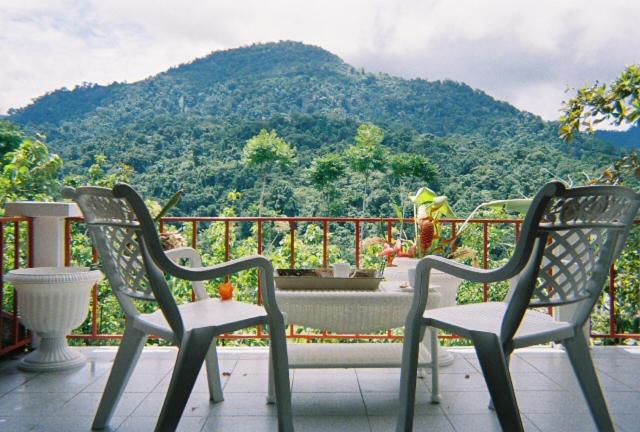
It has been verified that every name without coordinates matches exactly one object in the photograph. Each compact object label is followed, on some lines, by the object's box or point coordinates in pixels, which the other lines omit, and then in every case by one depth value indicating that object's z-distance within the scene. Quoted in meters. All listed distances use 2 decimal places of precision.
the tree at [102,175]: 11.76
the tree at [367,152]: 16.02
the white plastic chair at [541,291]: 1.70
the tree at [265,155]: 14.52
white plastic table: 2.42
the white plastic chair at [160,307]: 1.80
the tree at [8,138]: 12.59
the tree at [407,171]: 14.14
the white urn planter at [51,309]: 3.04
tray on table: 2.54
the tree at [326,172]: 15.30
